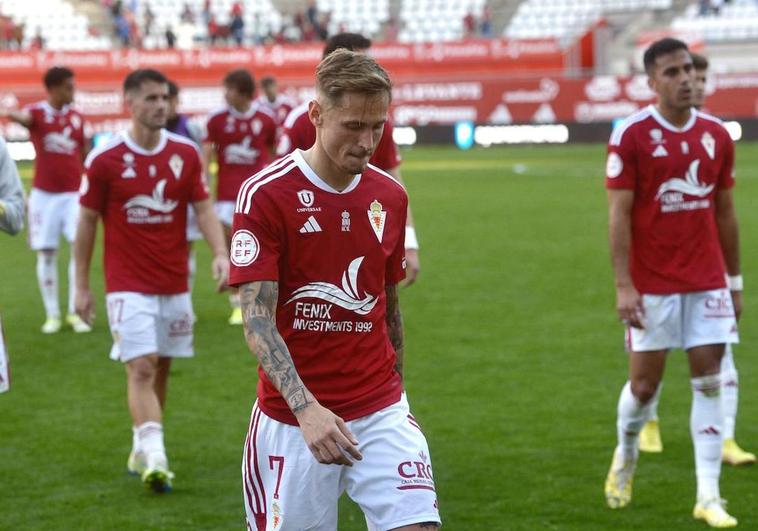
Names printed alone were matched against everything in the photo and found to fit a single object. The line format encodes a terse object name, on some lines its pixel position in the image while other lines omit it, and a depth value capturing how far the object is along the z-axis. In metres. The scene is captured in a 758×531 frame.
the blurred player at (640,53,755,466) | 14.80
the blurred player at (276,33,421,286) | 14.79
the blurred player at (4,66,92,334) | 24.72
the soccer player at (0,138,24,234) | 10.68
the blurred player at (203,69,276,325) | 25.94
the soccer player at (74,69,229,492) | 14.09
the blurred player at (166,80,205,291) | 22.61
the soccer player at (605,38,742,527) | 12.54
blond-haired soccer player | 7.86
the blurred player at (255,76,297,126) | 32.62
